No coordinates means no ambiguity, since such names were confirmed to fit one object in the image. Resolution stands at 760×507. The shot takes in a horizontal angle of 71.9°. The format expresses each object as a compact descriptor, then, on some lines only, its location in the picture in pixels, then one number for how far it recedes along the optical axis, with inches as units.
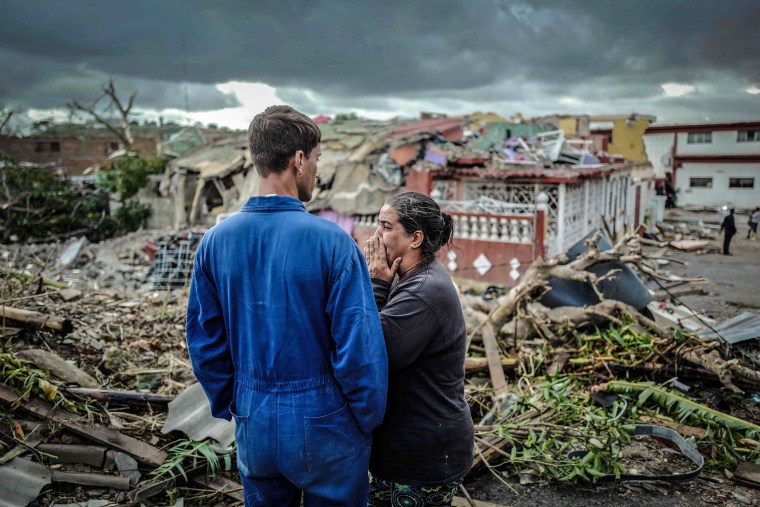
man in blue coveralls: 64.2
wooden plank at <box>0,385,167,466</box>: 121.2
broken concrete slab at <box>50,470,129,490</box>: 115.0
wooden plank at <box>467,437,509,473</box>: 128.5
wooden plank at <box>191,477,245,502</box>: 117.3
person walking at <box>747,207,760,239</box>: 559.2
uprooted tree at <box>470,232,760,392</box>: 173.3
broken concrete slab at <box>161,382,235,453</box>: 126.8
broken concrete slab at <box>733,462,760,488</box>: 123.2
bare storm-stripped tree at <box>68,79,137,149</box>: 1036.5
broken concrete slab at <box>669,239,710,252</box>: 532.7
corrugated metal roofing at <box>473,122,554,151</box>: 526.8
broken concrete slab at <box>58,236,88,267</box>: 500.9
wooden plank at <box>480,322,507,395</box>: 169.5
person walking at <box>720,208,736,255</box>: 507.5
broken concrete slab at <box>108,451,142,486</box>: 117.1
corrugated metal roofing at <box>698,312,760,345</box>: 185.3
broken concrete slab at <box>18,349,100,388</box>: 142.8
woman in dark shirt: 71.3
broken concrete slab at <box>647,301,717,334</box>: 213.3
